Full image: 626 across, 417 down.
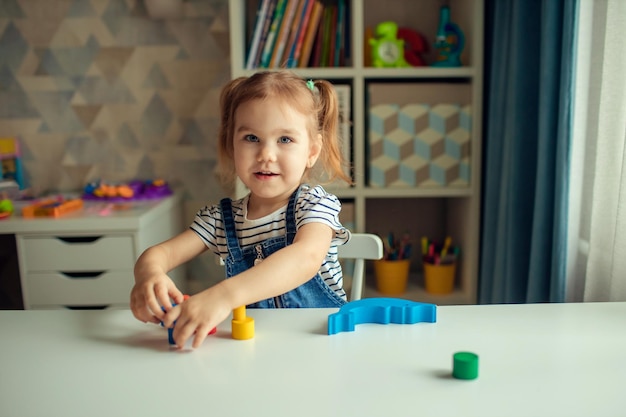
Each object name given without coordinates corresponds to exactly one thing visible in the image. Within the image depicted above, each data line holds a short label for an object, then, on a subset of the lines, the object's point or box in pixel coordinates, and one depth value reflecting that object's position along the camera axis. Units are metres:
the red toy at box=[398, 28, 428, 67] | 2.02
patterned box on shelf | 1.88
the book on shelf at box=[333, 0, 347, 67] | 1.91
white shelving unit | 1.84
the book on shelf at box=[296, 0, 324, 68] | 1.88
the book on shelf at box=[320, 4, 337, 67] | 1.92
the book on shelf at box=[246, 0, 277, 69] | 1.87
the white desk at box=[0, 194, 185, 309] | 1.68
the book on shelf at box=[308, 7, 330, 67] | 1.92
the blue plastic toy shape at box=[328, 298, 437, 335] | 0.74
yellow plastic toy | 0.69
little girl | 0.78
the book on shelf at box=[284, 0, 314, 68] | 1.86
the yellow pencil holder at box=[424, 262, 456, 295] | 2.01
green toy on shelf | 1.91
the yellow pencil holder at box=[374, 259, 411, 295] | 2.02
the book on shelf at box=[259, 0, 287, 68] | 1.86
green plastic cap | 0.58
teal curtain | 1.35
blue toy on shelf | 1.93
